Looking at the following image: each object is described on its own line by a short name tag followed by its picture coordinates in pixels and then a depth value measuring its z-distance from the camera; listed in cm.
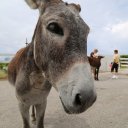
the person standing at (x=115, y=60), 765
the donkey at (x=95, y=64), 713
